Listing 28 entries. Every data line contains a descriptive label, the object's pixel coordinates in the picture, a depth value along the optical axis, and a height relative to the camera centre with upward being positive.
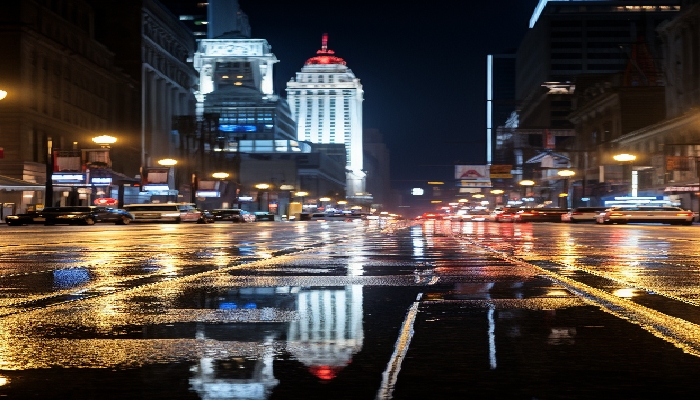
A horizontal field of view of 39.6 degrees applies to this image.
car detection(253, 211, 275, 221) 105.83 -2.12
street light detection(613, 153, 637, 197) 84.88 +3.33
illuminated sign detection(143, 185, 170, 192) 93.44 +0.82
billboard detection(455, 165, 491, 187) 144.38 +3.71
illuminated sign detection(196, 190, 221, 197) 112.32 +0.43
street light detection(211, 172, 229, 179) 115.12 +2.58
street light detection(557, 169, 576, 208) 105.56 +2.77
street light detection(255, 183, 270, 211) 144.74 +1.08
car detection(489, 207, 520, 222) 88.12 -1.52
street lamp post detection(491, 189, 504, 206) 192.25 -0.19
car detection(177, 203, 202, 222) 79.19 -1.36
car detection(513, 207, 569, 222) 86.38 -1.49
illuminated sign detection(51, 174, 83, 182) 73.25 +1.44
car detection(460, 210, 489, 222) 119.26 -2.39
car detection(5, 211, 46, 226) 63.26 -1.51
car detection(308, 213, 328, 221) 133.07 -2.64
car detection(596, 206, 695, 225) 66.56 -1.11
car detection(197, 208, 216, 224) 82.04 -1.87
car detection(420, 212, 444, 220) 134.38 -2.63
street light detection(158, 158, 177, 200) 100.49 +3.59
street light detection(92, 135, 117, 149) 76.54 +4.51
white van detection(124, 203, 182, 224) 76.88 -1.31
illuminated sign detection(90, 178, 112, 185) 78.44 +1.24
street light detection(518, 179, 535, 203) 132.31 +1.77
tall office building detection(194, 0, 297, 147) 131.38 +9.92
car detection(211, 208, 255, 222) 91.25 -1.71
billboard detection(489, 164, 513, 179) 124.69 +3.48
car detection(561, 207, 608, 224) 81.38 -1.30
